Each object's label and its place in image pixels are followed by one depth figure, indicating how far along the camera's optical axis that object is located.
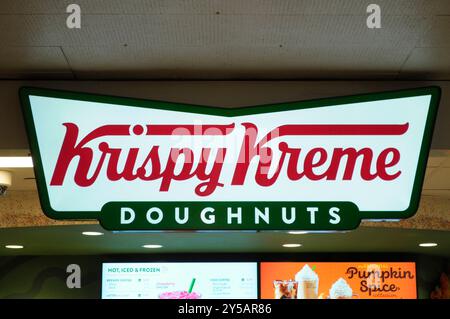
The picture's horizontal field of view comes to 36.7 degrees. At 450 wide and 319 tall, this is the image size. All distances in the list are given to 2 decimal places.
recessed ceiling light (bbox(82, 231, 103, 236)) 6.55
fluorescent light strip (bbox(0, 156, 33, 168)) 4.06
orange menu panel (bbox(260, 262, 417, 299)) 7.84
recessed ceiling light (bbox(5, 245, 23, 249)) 7.66
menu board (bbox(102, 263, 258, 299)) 7.80
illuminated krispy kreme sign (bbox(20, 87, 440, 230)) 3.23
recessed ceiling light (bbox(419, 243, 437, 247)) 7.48
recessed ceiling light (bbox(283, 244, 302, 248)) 7.55
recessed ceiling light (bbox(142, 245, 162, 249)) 7.57
